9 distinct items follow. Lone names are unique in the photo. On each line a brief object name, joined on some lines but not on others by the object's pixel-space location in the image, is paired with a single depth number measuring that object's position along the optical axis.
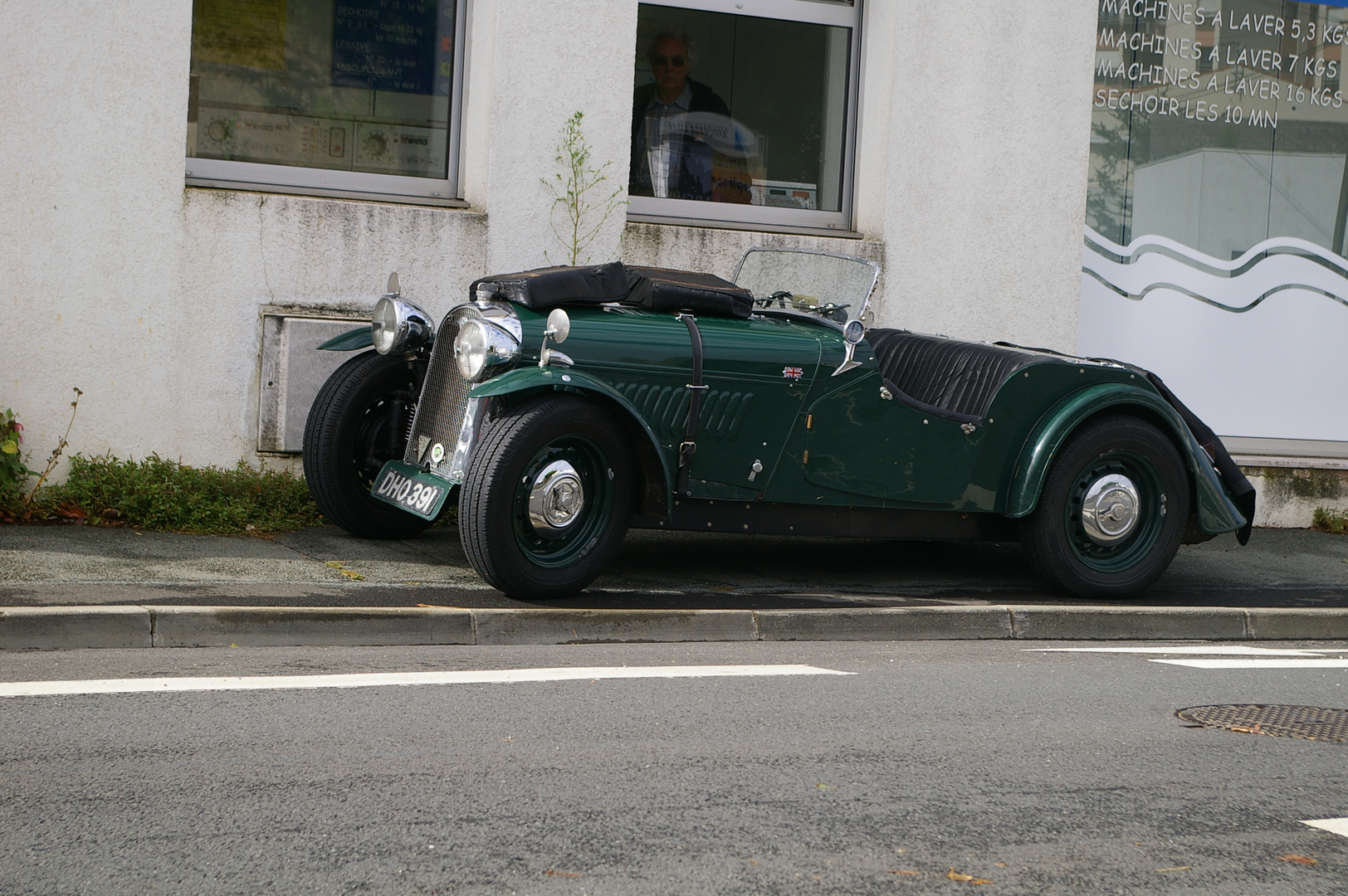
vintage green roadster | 12.29
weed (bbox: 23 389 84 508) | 15.78
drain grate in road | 9.42
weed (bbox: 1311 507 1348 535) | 20.89
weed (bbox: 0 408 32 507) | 15.03
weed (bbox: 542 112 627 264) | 18.08
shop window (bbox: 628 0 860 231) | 19.61
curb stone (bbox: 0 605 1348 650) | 10.49
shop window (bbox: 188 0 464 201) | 17.70
